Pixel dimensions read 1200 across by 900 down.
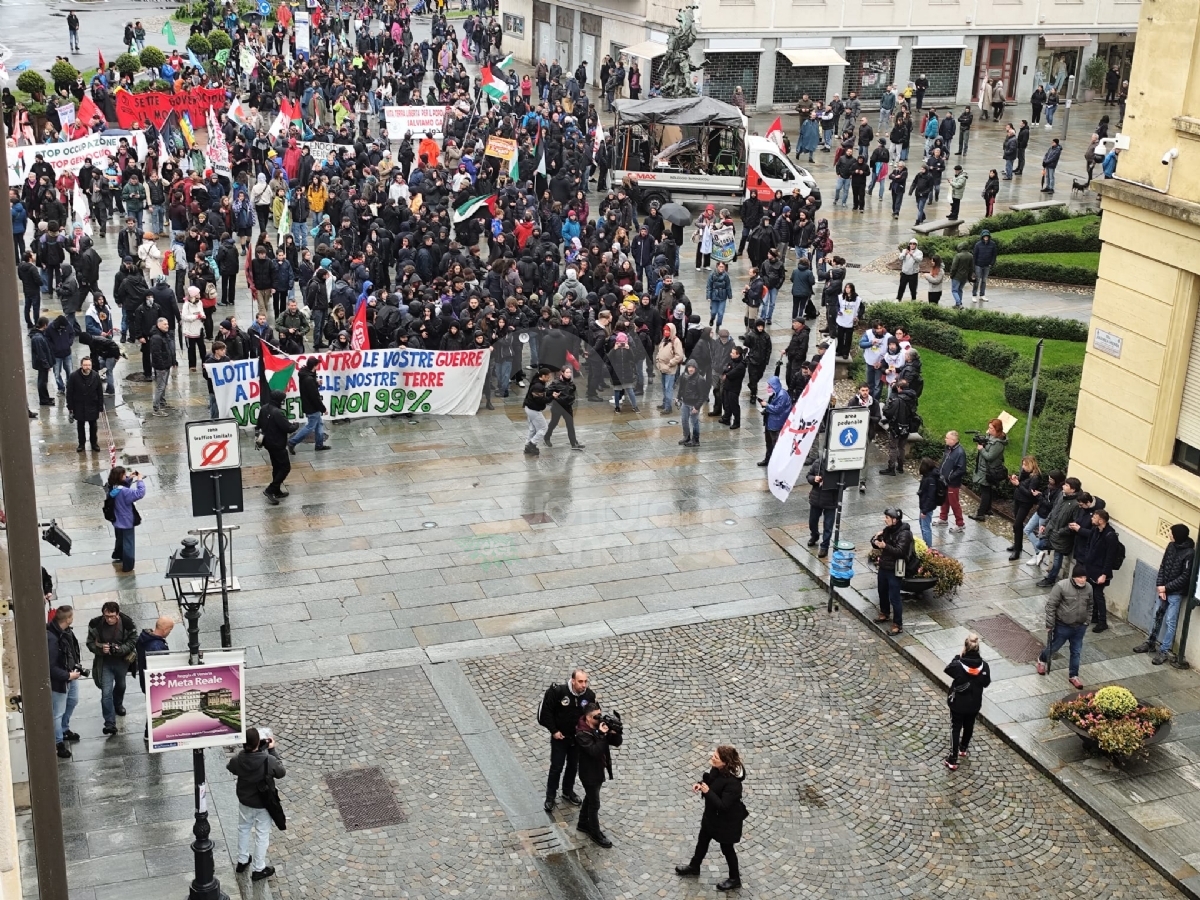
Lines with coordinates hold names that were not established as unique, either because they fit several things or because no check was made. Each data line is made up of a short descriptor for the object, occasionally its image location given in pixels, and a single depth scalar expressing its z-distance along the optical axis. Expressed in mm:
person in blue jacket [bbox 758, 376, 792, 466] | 21906
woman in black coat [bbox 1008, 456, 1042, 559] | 19297
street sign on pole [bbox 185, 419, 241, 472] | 16828
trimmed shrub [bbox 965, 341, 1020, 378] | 25891
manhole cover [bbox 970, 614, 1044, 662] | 17250
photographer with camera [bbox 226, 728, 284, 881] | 12672
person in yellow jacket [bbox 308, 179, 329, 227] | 33812
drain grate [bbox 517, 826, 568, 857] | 13758
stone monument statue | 43719
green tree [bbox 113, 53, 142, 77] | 53000
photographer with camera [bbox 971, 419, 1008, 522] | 20484
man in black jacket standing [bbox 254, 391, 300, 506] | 20594
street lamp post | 12352
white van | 37781
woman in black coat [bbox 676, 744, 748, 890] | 12836
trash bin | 18297
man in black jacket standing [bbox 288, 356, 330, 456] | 21984
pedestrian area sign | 18531
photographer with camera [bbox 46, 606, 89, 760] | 14500
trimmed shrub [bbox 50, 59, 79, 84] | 49875
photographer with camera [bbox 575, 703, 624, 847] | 13516
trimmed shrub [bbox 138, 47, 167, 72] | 54562
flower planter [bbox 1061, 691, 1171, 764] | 14867
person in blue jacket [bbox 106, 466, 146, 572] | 18125
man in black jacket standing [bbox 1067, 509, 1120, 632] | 17438
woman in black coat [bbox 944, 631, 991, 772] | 14719
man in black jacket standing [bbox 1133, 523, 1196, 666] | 16781
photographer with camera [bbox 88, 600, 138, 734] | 14867
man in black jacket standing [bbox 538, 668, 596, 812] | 13781
